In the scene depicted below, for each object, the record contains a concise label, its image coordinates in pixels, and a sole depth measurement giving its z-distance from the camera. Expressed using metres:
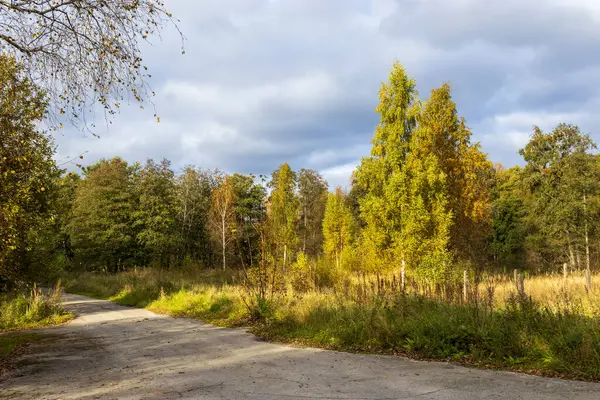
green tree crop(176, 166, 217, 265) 52.34
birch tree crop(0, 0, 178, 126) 6.32
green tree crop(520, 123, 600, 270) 28.91
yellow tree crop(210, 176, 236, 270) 43.62
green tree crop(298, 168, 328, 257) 53.97
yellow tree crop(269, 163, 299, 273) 39.09
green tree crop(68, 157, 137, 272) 45.91
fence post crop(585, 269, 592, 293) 11.68
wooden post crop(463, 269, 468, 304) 9.95
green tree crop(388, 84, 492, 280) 19.31
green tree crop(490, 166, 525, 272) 45.11
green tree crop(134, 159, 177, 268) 45.94
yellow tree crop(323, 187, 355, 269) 35.78
